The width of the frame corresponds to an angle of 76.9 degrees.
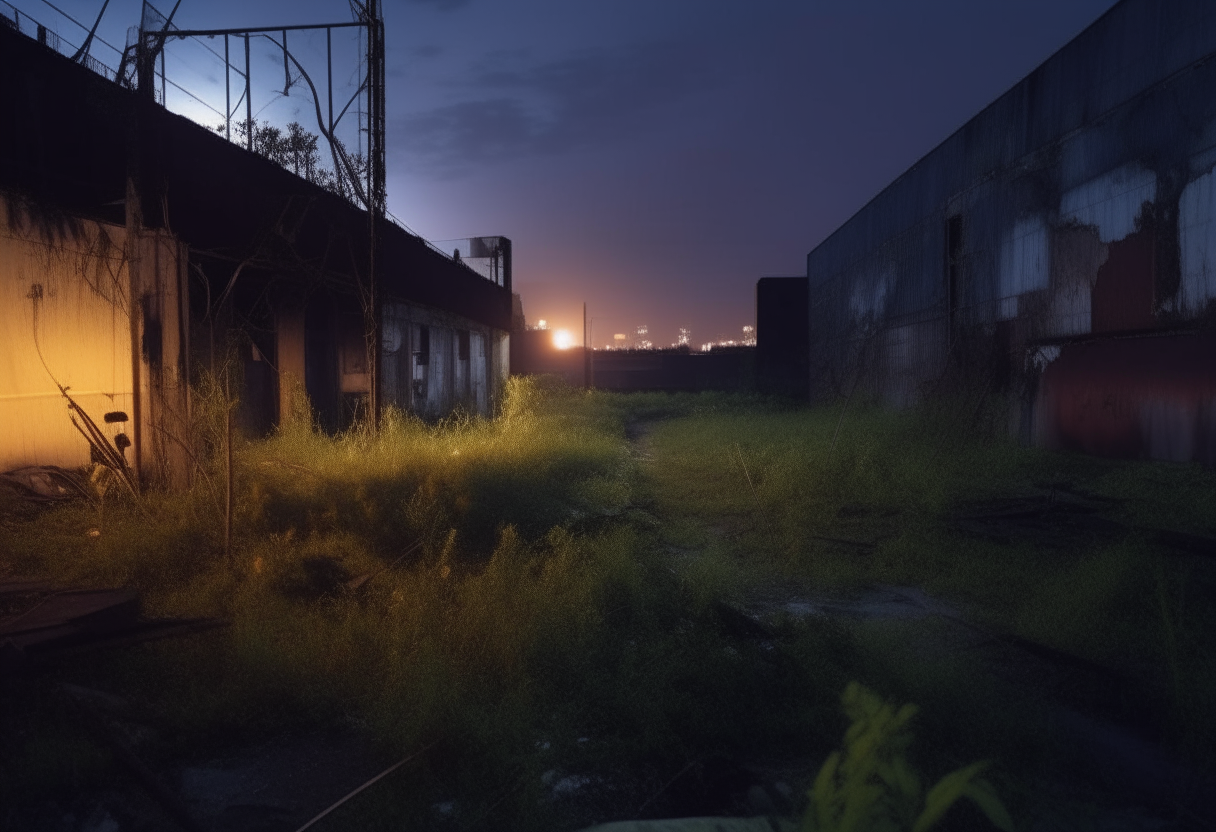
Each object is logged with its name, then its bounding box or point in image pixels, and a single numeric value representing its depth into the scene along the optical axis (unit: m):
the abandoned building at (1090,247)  8.26
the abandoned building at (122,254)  6.70
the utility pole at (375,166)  10.77
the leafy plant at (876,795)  1.97
